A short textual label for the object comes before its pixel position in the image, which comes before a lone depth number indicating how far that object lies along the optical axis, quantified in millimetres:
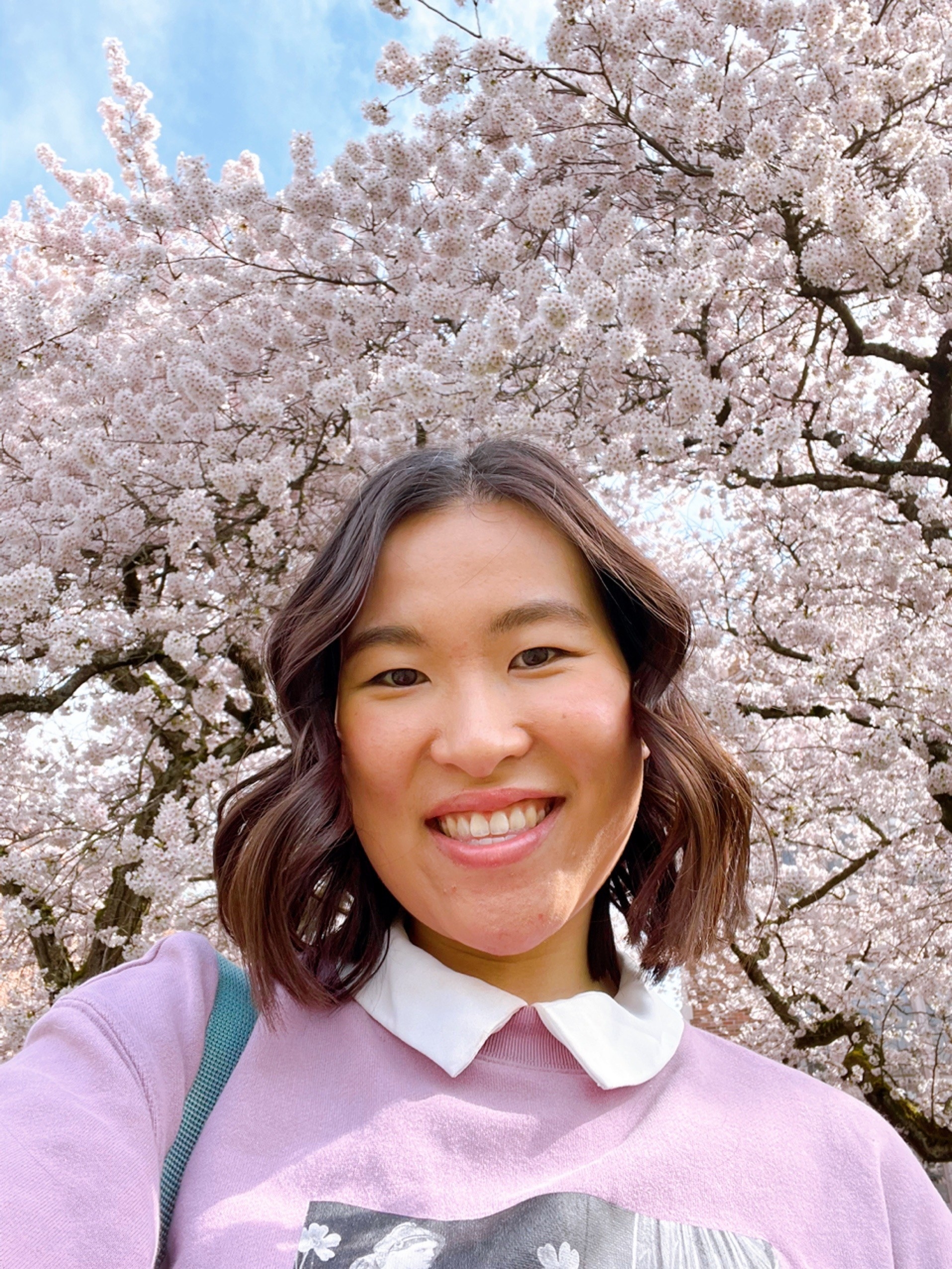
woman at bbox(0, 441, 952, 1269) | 383
